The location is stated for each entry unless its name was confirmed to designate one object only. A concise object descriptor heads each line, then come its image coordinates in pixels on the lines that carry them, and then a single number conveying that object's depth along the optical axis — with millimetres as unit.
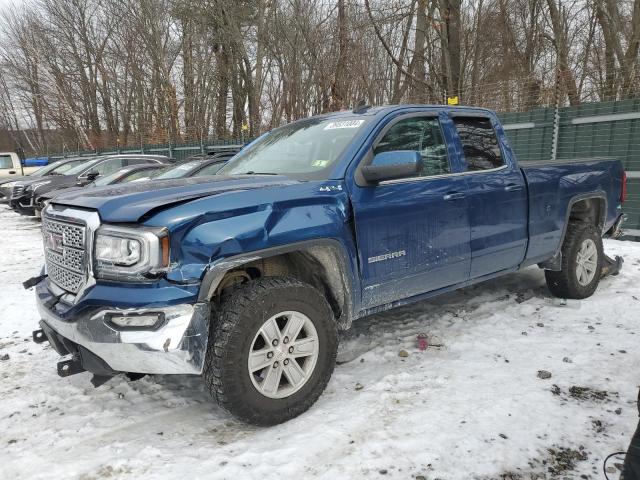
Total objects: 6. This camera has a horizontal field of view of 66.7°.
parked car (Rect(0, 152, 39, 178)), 19672
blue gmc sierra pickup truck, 2500
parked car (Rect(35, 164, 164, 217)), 10148
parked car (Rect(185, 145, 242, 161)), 9188
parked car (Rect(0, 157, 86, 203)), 14047
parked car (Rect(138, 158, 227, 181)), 8358
